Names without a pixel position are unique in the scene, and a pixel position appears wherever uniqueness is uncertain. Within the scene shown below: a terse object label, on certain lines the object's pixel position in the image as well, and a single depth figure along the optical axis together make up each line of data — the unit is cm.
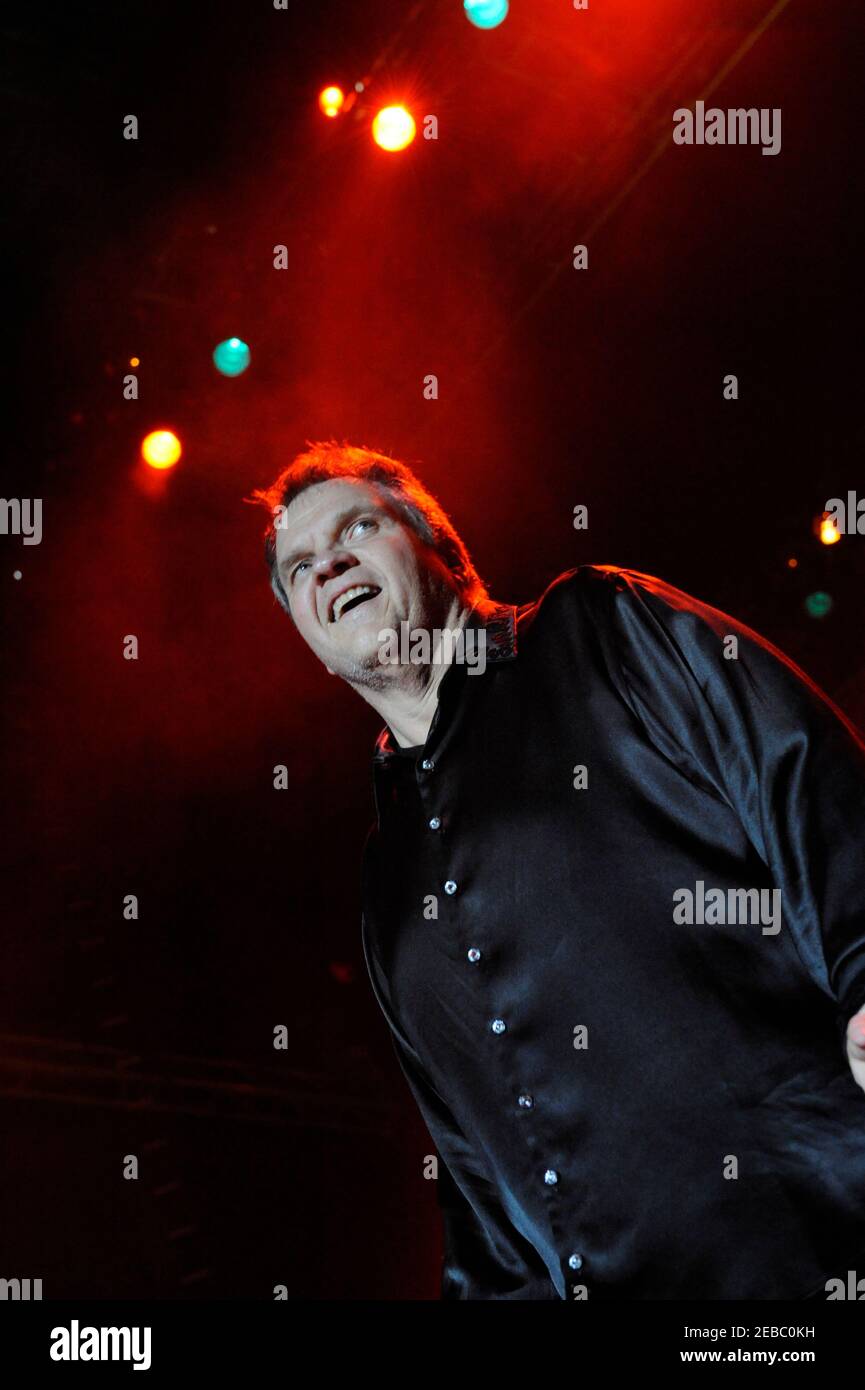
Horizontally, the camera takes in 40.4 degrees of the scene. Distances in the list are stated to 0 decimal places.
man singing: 149
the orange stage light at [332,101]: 305
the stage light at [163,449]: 341
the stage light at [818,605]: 354
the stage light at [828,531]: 351
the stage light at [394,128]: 303
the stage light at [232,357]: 333
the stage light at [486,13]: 288
